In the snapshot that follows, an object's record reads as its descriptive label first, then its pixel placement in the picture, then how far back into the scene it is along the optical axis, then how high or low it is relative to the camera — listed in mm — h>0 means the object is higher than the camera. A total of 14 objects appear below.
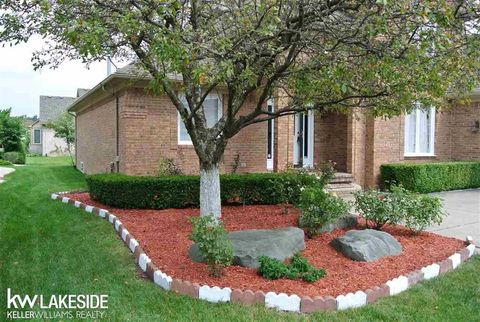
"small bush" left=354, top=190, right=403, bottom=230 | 6855 -976
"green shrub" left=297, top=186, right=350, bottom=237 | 6590 -968
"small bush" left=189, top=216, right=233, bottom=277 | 4707 -1085
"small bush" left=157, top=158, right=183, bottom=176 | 10906 -559
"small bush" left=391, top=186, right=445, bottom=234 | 6711 -978
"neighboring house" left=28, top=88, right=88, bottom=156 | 43594 +1642
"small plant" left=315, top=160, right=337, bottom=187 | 9156 -555
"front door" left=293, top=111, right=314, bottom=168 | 14180 +215
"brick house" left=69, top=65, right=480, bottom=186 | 11211 +308
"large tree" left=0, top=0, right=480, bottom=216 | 4531 +1225
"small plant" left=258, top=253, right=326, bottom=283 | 4848 -1421
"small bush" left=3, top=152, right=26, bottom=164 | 27266 -640
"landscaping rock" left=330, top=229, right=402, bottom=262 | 5613 -1334
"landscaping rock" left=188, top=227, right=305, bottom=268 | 5211 -1246
